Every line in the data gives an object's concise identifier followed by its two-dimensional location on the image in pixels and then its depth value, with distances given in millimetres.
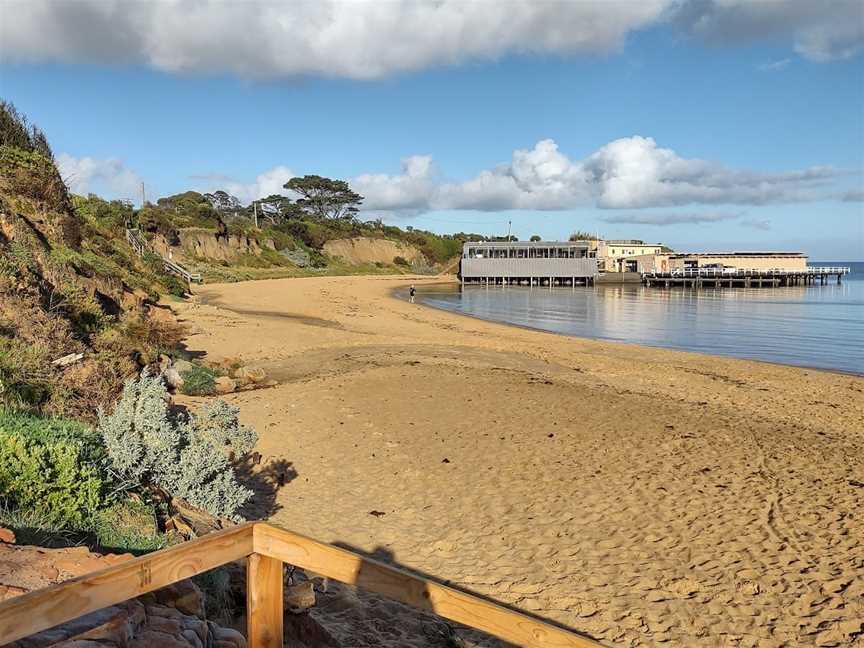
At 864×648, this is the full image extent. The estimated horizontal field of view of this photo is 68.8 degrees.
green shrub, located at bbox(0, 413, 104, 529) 3982
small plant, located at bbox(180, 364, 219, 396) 11367
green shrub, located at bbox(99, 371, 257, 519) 5344
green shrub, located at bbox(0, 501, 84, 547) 3617
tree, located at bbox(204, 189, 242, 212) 100875
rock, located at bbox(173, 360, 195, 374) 12059
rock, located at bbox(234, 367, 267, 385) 12740
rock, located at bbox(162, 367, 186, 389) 11211
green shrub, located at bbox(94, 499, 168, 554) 4090
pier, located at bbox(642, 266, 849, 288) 78312
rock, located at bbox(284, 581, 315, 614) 3934
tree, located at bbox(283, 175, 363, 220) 104375
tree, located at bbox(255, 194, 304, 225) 97062
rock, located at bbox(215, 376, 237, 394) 11922
